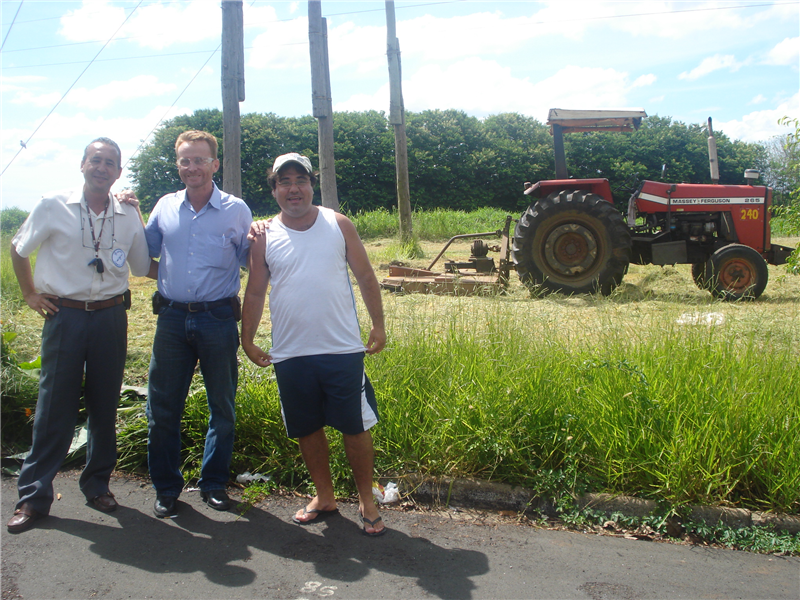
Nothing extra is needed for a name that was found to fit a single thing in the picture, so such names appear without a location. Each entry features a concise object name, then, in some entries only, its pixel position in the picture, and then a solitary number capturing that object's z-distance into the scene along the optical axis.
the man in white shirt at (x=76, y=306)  3.31
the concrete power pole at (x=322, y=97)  8.78
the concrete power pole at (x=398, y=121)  14.34
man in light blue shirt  3.37
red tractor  8.52
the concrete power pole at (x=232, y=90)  8.97
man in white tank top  3.03
